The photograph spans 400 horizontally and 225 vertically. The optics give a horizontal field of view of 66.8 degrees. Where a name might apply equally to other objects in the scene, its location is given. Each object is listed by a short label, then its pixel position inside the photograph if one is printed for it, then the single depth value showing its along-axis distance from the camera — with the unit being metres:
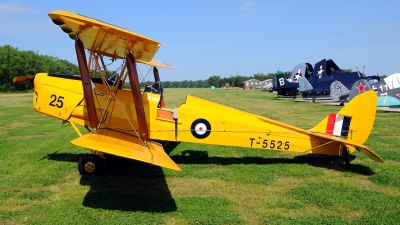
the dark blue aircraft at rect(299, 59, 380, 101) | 27.74
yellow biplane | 6.48
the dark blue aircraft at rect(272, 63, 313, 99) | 35.16
